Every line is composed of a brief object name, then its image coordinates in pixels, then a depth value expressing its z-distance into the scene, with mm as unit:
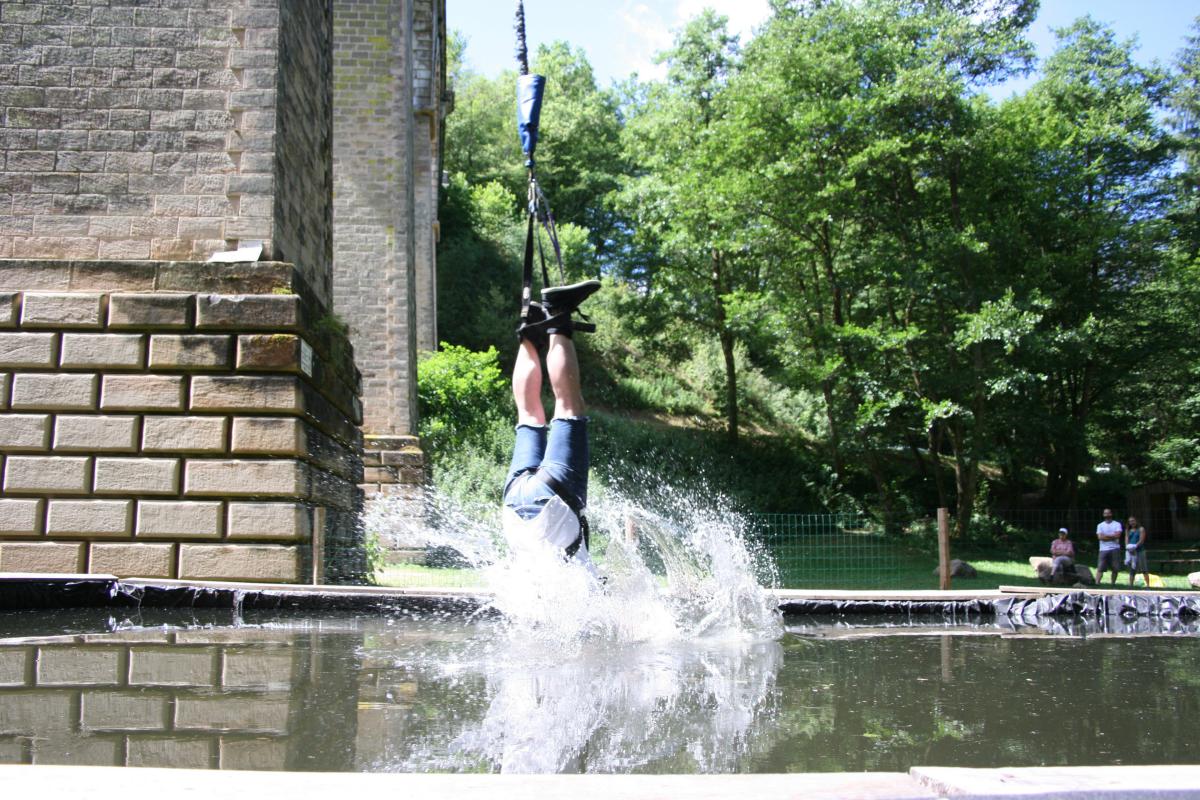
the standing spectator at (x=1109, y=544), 18812
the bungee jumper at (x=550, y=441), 6051
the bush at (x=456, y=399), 23531
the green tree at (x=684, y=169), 30984
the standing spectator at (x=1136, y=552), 19000
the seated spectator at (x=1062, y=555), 18438
